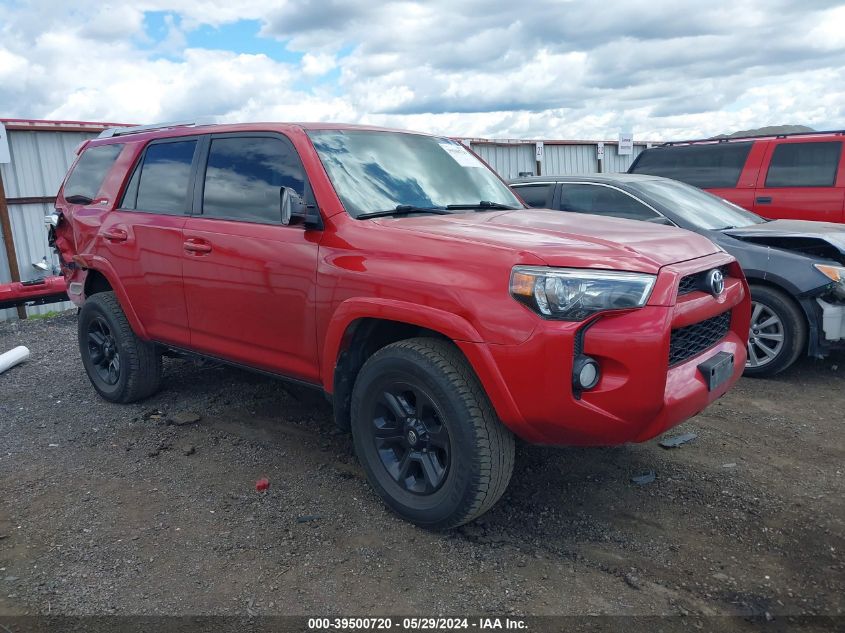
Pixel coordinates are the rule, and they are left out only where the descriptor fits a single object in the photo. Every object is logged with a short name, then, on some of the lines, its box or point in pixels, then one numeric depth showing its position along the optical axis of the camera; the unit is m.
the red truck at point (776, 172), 7.95
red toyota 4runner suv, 2.93
